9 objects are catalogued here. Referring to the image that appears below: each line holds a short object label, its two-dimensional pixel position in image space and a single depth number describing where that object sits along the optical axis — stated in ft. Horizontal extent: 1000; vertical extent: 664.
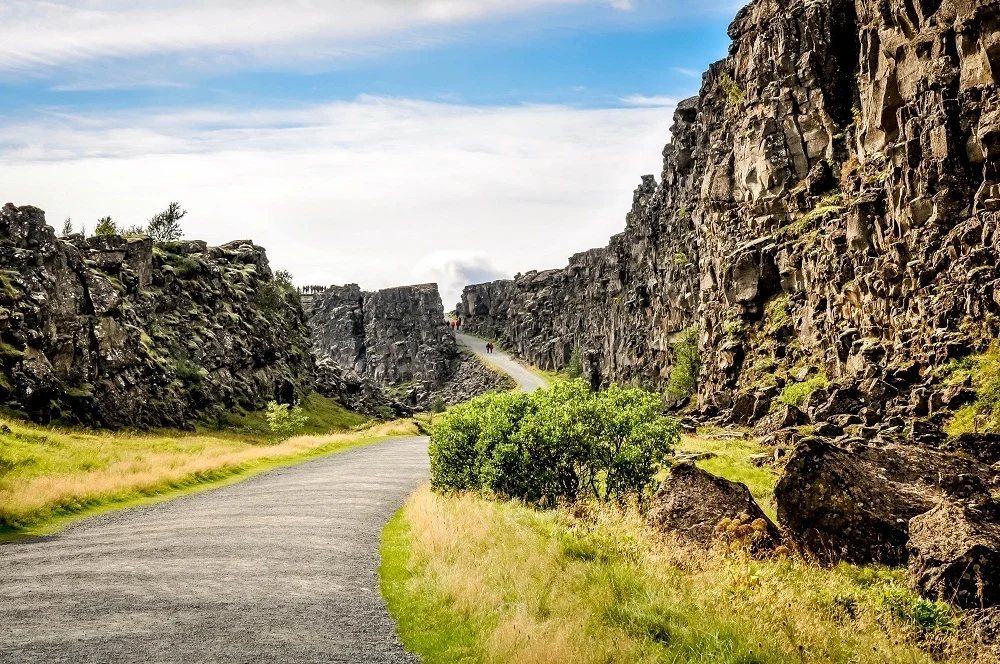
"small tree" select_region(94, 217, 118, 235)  254.27
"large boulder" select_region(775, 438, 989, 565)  56.59
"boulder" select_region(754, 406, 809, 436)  153.69
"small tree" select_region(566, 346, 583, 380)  435.94
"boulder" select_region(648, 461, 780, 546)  59.16
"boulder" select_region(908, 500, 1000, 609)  45.19
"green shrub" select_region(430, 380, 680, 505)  78.69
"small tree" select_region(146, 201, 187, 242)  344.28
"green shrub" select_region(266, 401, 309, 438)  222.48
